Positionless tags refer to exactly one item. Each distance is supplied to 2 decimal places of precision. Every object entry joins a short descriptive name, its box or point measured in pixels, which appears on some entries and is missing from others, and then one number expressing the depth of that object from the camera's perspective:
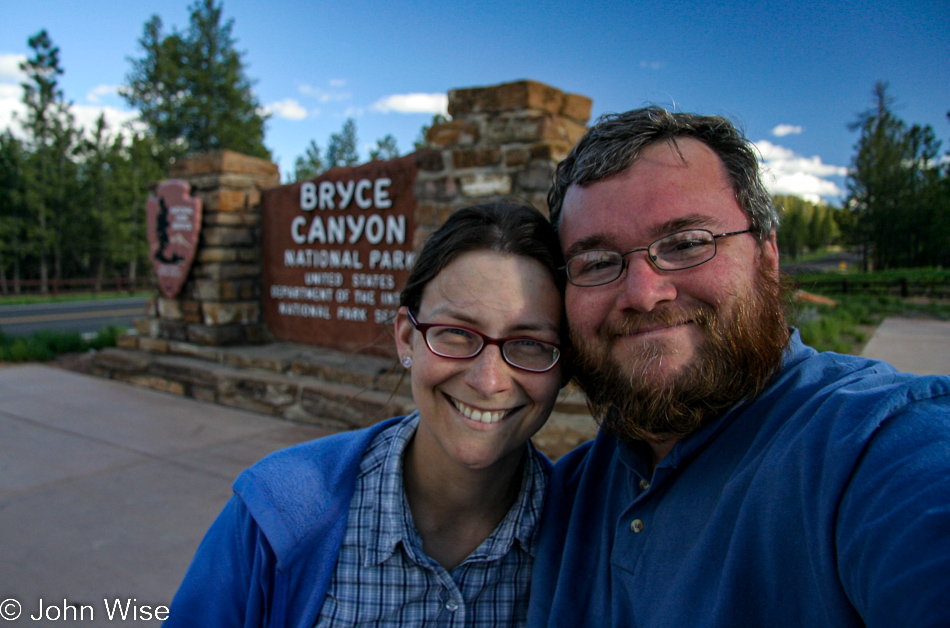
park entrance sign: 4.70
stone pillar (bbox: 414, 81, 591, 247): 3.72
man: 0.66
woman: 1.16
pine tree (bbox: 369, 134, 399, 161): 32.81
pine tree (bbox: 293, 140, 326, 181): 33.03
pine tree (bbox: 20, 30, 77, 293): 27.84
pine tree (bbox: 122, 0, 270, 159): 31.19
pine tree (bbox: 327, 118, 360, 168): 37.96
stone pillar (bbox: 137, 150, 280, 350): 5.67
